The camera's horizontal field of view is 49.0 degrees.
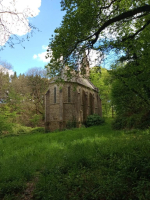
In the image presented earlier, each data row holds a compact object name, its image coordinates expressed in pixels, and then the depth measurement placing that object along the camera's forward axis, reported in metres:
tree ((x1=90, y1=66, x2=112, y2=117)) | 38.06
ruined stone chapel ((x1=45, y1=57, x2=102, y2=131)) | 27.81
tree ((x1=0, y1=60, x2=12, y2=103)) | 28.56
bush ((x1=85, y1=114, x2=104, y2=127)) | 29.30
